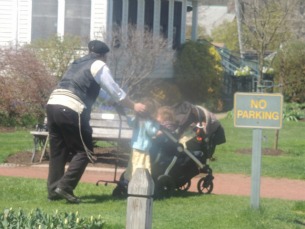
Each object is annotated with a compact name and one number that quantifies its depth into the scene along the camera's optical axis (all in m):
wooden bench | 18.85
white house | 33.37
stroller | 14.78
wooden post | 8.00
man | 13.36
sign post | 12.56
